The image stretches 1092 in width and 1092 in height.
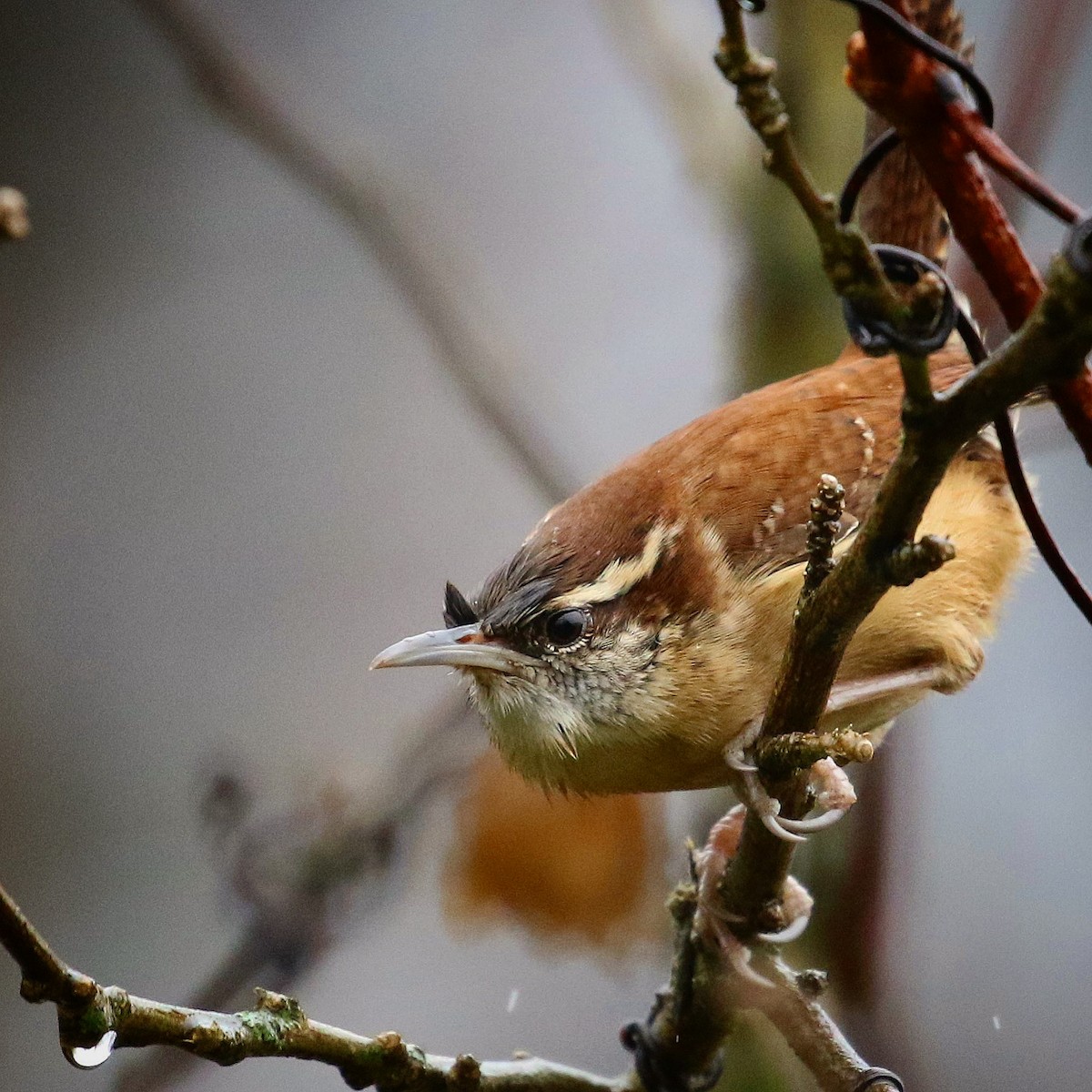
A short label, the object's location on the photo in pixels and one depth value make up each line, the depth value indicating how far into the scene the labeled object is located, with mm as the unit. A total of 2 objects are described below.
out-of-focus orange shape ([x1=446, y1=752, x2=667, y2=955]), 3266
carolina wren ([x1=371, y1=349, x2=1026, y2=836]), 3181
